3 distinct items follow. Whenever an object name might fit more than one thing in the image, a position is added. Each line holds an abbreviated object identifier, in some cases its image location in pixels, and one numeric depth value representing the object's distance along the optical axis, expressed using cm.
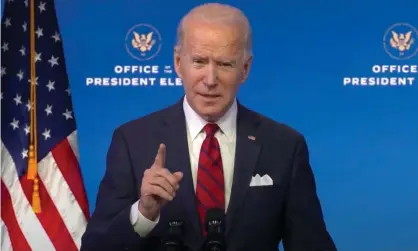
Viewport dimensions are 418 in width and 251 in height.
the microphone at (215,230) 617
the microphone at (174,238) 617
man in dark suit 634
